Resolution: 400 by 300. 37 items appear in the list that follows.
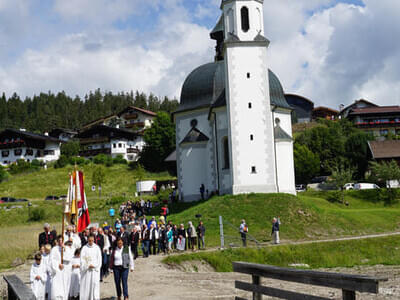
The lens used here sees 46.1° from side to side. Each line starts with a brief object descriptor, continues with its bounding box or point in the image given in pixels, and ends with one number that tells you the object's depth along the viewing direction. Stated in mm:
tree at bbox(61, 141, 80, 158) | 88938
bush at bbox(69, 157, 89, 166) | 78150
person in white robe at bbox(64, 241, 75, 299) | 13936
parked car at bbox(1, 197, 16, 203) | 56753
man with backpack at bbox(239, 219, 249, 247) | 25438
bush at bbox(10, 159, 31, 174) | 77500
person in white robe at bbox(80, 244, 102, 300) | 12641
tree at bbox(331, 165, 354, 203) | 45219
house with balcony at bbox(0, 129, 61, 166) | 91250
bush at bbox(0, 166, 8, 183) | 71562
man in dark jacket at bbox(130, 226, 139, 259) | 22547
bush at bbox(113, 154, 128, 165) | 83006
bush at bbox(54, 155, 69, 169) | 79312
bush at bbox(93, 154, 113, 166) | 81312
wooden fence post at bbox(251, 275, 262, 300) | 9641
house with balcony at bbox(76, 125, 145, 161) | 92438
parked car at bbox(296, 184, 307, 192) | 51978
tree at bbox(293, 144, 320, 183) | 59406
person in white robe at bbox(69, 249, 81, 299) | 13578
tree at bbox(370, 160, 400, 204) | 43656
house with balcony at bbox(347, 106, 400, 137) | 86938
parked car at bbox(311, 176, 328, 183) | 60188
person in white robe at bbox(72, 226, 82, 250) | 15915
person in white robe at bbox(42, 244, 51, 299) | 13203
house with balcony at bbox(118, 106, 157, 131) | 113312
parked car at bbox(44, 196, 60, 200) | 57188
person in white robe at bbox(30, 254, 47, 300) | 12922
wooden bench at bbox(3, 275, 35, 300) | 9281
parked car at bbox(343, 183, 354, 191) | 50881
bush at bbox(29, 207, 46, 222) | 44406
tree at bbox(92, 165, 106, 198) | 58184
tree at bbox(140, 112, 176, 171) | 79000
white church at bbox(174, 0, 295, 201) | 35438
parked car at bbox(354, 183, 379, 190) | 50638
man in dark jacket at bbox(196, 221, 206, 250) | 25203
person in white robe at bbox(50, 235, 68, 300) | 13125
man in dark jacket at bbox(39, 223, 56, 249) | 17369
